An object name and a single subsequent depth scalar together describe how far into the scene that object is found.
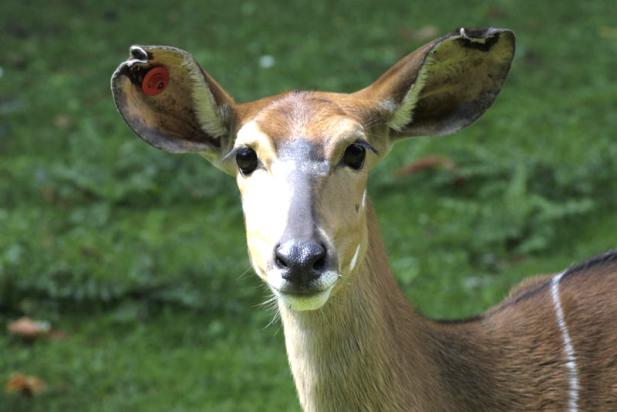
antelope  6.51
